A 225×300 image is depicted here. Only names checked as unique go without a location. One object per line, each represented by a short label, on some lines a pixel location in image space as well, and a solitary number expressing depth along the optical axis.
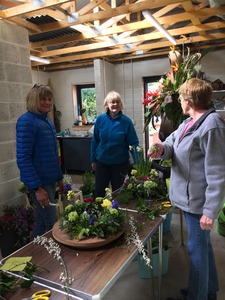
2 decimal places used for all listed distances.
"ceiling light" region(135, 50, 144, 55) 5.05
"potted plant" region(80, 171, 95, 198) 3.50
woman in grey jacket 1.27
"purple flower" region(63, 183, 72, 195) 2.28
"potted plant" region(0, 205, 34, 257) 2.38
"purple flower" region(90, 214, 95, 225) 1.25
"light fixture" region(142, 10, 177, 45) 2.75
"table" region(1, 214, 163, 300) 0.96
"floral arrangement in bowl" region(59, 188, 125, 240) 1.22
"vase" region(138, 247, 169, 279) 2.02
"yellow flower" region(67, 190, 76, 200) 1.47
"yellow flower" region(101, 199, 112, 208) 1.36
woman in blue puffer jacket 1.78
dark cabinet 5.53
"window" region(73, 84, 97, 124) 6.34
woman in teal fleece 2.51
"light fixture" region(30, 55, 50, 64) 4.70
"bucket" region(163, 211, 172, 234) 2.75
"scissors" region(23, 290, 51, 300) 0.90
